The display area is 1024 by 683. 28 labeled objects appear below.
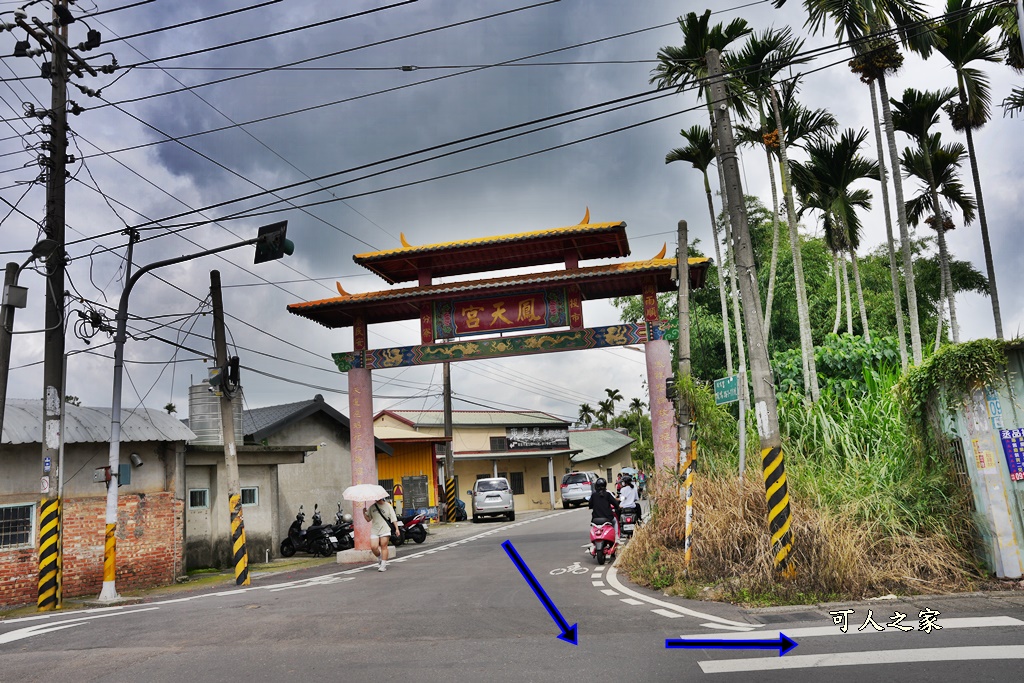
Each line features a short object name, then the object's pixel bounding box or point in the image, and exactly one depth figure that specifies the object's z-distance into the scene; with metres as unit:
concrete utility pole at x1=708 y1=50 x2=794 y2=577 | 9.95
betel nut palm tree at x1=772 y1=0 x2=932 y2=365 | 17.78
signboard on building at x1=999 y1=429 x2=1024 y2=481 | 9.04
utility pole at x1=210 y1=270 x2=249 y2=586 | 16.05
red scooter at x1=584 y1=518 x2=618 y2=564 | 14.67
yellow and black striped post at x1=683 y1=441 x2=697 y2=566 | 11.02
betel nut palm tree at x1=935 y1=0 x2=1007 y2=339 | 18.55
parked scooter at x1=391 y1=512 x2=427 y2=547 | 24.80
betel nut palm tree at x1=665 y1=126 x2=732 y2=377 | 25.25
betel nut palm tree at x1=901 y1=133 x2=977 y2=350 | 23.36
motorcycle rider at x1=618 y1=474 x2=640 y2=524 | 18.34
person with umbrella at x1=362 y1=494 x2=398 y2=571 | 16.53
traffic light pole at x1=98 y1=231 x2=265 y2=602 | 14.21
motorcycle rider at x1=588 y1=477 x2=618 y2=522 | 14.72
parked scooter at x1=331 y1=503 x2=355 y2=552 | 22.34
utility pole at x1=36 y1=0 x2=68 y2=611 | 13.59
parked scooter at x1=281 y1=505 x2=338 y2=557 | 21.97
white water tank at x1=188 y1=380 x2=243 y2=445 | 21.27
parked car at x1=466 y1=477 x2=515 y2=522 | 36.47
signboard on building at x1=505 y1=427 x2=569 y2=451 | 50.22
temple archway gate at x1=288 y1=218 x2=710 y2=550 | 18.77
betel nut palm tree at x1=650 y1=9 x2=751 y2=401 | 21.41
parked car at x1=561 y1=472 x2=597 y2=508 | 45.12
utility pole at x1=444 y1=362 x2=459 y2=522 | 35.94
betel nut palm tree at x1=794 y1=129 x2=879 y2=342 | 22.77
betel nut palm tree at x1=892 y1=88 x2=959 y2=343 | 21.86
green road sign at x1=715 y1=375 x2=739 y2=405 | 11.37
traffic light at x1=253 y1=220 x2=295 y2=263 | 14.16
